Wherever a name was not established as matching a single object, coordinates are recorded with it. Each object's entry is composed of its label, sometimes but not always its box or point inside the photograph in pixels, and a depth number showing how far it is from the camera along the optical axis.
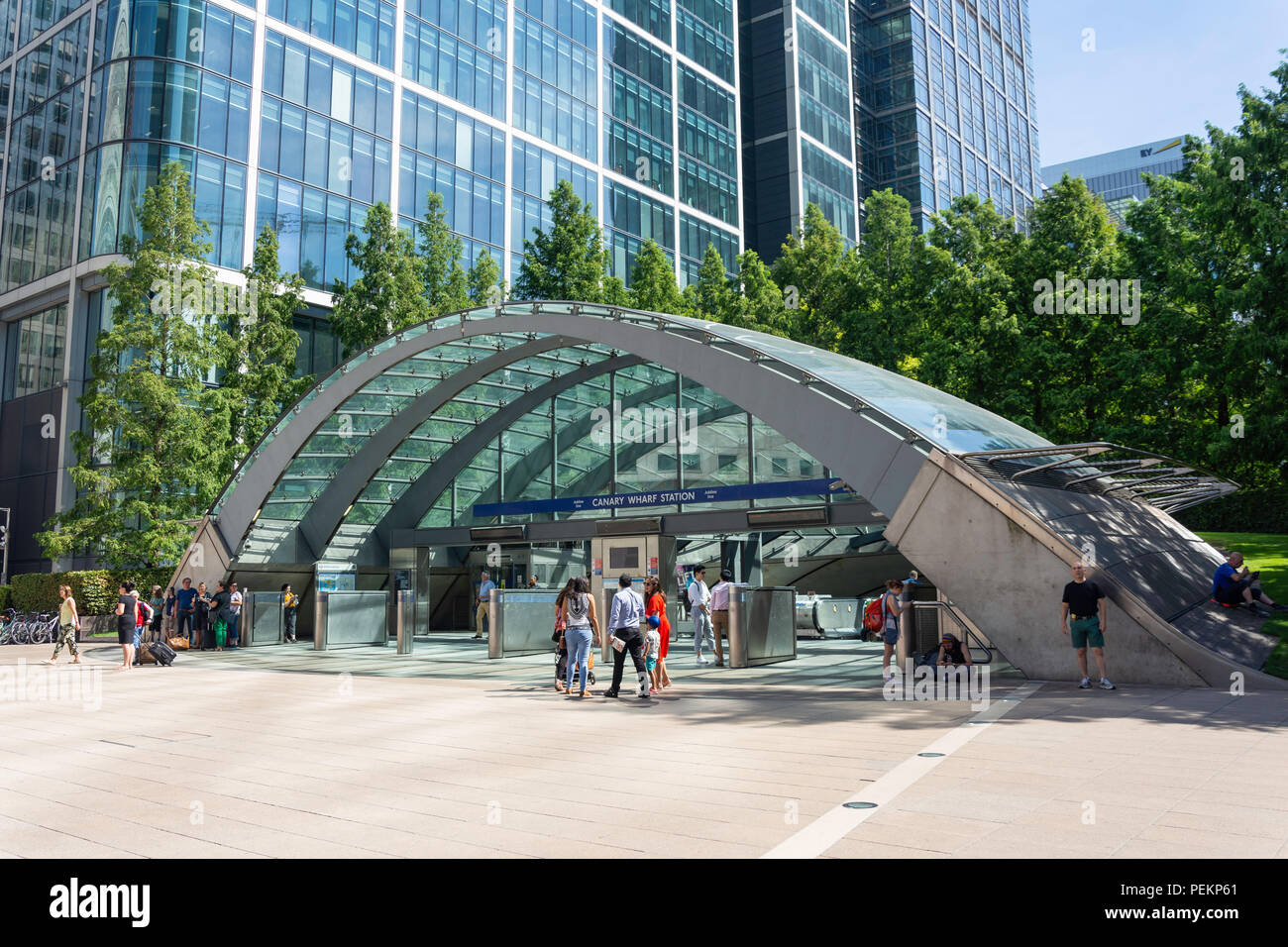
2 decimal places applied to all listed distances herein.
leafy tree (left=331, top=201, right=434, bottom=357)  32.66
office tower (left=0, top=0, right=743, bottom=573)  37.22
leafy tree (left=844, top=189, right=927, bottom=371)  31.25
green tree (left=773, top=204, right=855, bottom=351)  33.12
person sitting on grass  16.05
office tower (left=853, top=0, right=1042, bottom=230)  78.25
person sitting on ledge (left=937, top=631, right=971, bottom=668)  13.63
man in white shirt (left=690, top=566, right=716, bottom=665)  18.86
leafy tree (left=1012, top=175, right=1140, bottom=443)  27.88
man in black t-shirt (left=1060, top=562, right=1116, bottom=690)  12.38
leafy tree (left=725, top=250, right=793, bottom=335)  33.53
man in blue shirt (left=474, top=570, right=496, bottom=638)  24.00
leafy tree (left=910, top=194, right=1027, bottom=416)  28.53
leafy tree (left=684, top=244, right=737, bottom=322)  35.44
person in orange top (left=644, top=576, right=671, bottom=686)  13.75
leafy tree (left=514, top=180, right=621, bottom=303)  32.53
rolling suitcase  20.31
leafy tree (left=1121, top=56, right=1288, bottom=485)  22.70
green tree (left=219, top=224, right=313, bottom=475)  31.52
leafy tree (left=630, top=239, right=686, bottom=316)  34.41
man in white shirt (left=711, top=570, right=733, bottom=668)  16.75
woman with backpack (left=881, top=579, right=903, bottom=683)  14.61
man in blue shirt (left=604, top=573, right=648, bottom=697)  12.73
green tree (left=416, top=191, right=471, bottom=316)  34.25
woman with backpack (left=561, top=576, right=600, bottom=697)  13.13
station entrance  14.05
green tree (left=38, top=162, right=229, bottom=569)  28.55
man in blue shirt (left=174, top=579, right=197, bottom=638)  25.05
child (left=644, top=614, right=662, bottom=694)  13.27
